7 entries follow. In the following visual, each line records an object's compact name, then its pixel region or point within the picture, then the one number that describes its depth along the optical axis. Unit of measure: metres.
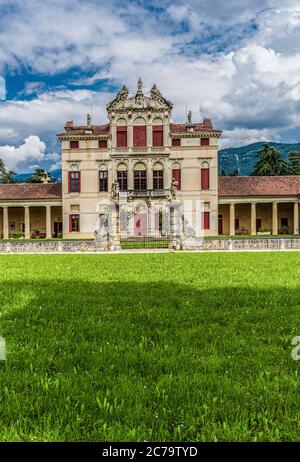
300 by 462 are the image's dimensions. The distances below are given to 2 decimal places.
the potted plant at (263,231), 43.89
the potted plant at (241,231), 44.36
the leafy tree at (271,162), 62.87
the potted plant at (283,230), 44.75
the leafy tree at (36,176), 68.56
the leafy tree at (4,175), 73.31
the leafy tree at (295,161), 72.75
